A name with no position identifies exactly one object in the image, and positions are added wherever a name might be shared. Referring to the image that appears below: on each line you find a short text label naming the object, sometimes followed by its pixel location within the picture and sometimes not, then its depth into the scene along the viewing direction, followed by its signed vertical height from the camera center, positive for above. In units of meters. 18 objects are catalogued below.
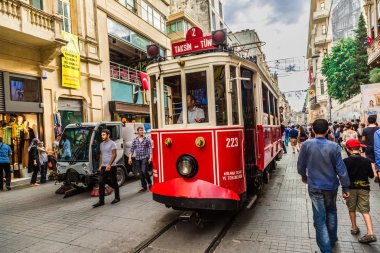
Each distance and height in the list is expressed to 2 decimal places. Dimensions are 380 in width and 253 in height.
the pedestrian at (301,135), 14.45 -0.69
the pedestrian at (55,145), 11.43 -0.44
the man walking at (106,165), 6.77 -0.82
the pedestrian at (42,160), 10.25 -0.94
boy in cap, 4.04 -0.94
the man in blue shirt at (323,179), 3.55 -0.76
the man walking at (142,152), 8.01 -0.65
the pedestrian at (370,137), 6.46 -0.44
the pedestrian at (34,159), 10.10 -0.88
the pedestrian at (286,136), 20.86 -1.00
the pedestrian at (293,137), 16.23 -0.86
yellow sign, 12.97 +3.48
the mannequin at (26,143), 11.05 -0.29
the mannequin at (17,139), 10.72 -0.09
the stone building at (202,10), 33.97 +14.95
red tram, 4.70 -0.05
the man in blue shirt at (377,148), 4.94 -0.55
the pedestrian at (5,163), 9.09 -0.88
